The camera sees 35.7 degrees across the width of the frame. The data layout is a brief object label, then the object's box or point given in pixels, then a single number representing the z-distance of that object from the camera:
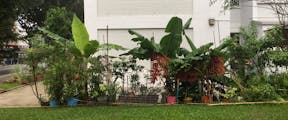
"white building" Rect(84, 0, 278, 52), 19.06
